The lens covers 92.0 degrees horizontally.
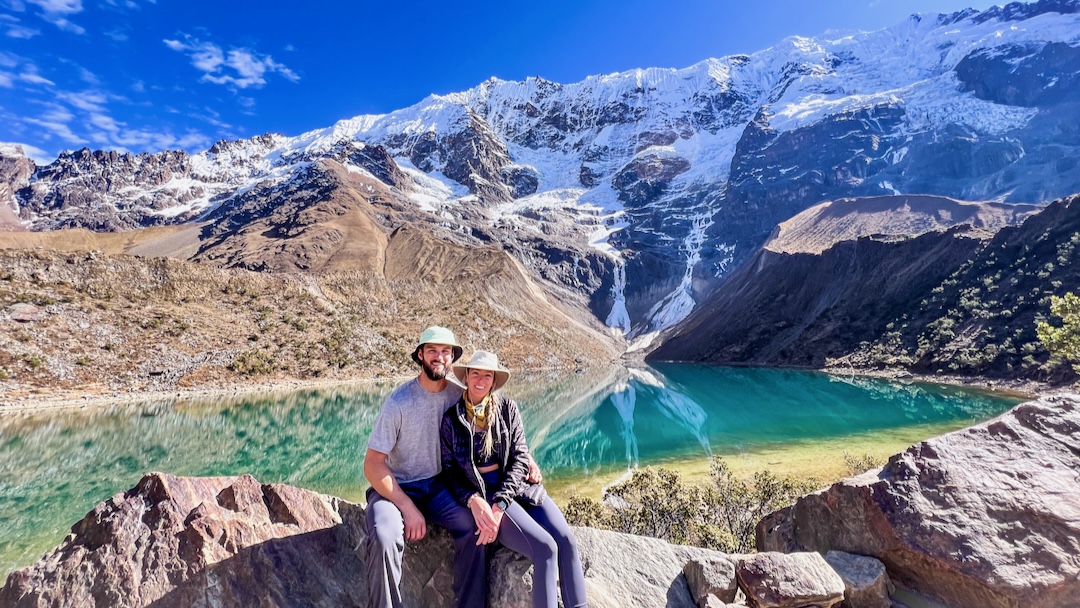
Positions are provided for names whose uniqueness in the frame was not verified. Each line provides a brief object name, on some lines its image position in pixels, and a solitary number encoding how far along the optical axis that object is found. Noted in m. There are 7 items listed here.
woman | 4.65
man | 4.42
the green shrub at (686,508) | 11.90
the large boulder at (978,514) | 4.93
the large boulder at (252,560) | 4.25
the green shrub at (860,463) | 18.61
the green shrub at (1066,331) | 20.50
